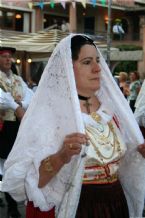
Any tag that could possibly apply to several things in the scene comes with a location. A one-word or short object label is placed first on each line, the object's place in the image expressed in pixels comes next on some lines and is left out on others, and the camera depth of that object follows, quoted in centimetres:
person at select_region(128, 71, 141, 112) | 1006
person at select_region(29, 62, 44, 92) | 1219
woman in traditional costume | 218
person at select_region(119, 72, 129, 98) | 1168
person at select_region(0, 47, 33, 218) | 495
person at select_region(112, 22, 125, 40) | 3014
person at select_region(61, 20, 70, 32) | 2994
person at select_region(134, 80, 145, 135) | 521
